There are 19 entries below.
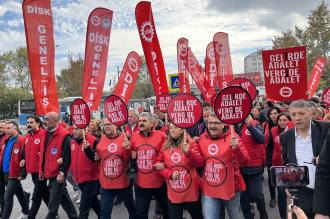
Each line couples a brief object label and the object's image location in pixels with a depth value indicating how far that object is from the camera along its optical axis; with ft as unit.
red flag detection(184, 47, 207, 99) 32.94
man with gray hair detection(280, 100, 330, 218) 10.27
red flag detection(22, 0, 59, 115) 20.57
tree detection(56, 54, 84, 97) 171.12
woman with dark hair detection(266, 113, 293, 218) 17.83
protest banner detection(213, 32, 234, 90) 31.76
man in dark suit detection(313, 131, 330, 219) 6.86
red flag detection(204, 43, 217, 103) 34.28
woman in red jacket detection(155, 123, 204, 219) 13.42
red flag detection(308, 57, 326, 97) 30.90
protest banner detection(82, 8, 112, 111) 22.36
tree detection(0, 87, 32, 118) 140.05
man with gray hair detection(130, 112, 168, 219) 14.79
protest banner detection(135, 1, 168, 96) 23.67
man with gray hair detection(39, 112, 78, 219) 16.51
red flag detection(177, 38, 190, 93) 32.53
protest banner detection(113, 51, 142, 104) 25.27
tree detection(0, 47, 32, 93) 159.73
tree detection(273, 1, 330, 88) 107.24
